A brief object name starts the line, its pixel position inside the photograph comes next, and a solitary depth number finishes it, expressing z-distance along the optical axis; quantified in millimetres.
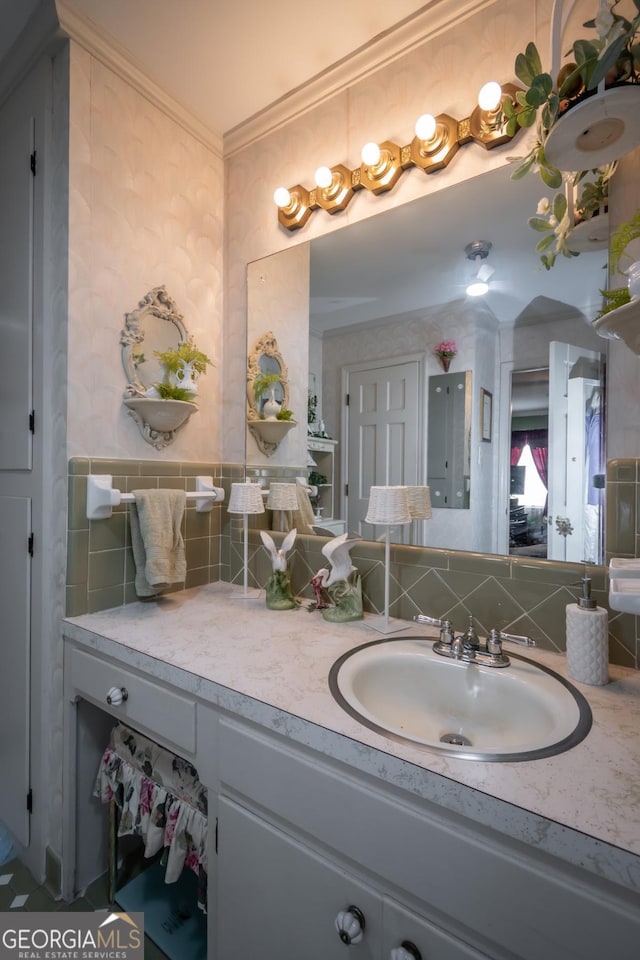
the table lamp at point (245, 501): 1545
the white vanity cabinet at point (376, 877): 570
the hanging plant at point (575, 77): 699
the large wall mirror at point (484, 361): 1087
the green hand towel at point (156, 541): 1393
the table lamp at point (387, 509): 1224
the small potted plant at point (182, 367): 1544
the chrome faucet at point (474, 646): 1006
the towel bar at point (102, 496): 1357
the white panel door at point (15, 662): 1439
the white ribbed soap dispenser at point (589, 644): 907
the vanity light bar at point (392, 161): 1164
